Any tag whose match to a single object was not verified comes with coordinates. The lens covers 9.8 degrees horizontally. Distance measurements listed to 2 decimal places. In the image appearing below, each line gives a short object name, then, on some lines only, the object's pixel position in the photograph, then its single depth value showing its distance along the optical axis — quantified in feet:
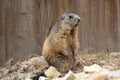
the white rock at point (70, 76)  26.51
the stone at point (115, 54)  33.77
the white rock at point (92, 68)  28.62
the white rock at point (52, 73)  28.98
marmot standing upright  30.48
